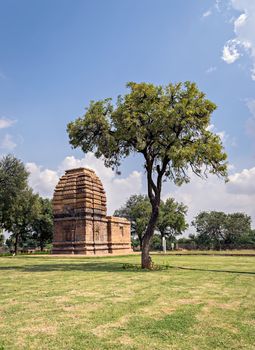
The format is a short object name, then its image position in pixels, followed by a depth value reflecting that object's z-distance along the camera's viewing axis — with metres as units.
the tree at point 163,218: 63.34
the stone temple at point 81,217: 34.00
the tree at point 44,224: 55.36
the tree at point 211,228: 73.00
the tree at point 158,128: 17.22
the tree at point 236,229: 71.31
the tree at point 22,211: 38.80
